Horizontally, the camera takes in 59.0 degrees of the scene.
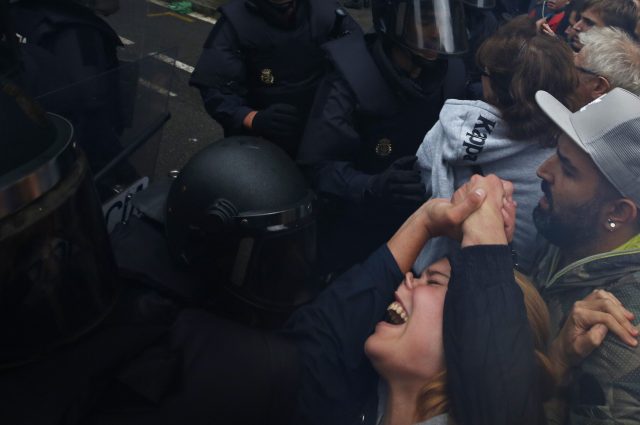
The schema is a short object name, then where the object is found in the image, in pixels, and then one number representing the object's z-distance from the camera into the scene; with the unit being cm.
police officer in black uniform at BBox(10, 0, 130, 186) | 170
